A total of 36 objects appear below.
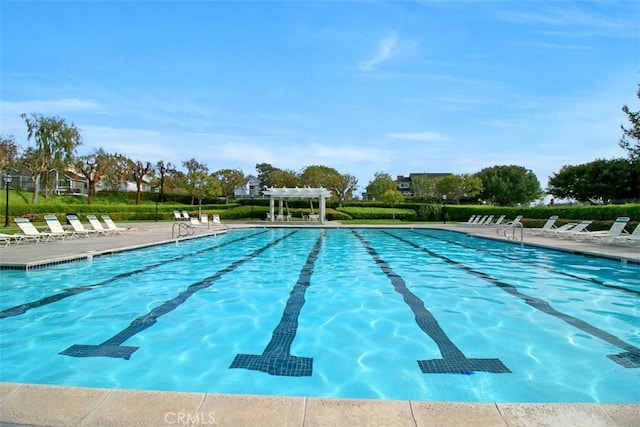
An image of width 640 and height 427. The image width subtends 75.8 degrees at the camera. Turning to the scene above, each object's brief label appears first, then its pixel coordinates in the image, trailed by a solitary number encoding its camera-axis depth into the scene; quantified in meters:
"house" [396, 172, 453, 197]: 79.16
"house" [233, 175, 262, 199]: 82.95
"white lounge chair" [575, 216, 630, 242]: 14.52
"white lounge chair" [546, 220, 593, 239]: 16.31
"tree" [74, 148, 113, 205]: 41.48
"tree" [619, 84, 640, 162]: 26.47
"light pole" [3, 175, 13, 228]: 17.05
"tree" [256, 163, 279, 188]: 85.56
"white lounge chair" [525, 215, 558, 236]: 18.86
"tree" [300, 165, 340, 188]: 50.34
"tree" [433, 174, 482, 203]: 46.23
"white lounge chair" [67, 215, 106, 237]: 15.49
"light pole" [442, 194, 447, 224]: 34.47
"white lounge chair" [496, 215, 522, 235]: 21.33
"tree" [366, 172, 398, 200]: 47.92
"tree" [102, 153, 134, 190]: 45.09
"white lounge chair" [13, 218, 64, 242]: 13.43
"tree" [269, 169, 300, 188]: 51.56
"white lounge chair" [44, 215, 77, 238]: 14.57
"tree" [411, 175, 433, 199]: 56.36
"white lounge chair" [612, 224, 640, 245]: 13.36
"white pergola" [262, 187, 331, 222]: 28.73
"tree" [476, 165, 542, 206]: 53.53
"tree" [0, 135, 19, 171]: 33.81
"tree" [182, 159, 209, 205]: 42.97
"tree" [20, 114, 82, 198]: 35.91
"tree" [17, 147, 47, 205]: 35.69
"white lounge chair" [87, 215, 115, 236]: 17.01
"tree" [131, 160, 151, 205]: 46.31
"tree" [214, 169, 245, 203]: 54.72
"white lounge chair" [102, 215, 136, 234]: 17.91
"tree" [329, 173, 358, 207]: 54.73
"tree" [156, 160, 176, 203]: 47.94
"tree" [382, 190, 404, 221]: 38.09
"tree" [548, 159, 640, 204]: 34.97
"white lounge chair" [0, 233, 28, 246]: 12.50
